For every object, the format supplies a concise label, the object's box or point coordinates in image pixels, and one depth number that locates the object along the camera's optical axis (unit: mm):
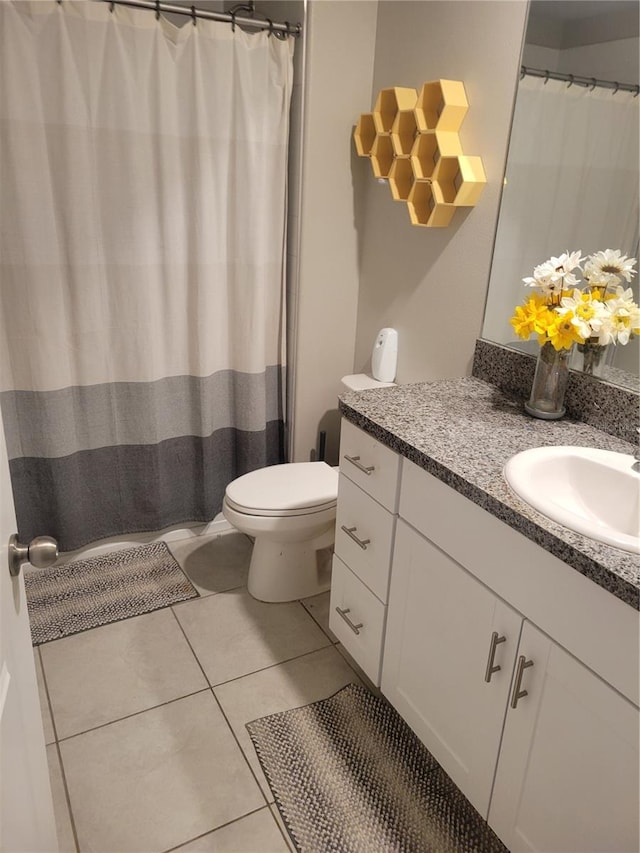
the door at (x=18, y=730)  869
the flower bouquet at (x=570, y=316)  1497
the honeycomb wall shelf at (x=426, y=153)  1877
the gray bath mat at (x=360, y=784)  1529
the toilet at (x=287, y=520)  2129
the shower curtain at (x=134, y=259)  1965
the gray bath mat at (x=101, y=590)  2205
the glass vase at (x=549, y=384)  1604
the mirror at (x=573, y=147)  1500
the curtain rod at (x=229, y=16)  1971
